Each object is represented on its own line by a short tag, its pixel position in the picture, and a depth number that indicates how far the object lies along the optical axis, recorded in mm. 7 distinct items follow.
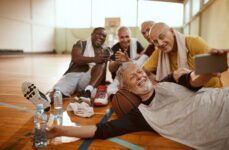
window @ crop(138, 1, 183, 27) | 14633
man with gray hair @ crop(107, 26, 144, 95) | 3800
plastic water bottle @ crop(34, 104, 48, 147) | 1843
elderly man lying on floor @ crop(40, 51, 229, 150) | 1635
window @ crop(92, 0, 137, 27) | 15227
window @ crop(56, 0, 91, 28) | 15712
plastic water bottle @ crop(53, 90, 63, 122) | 2596
